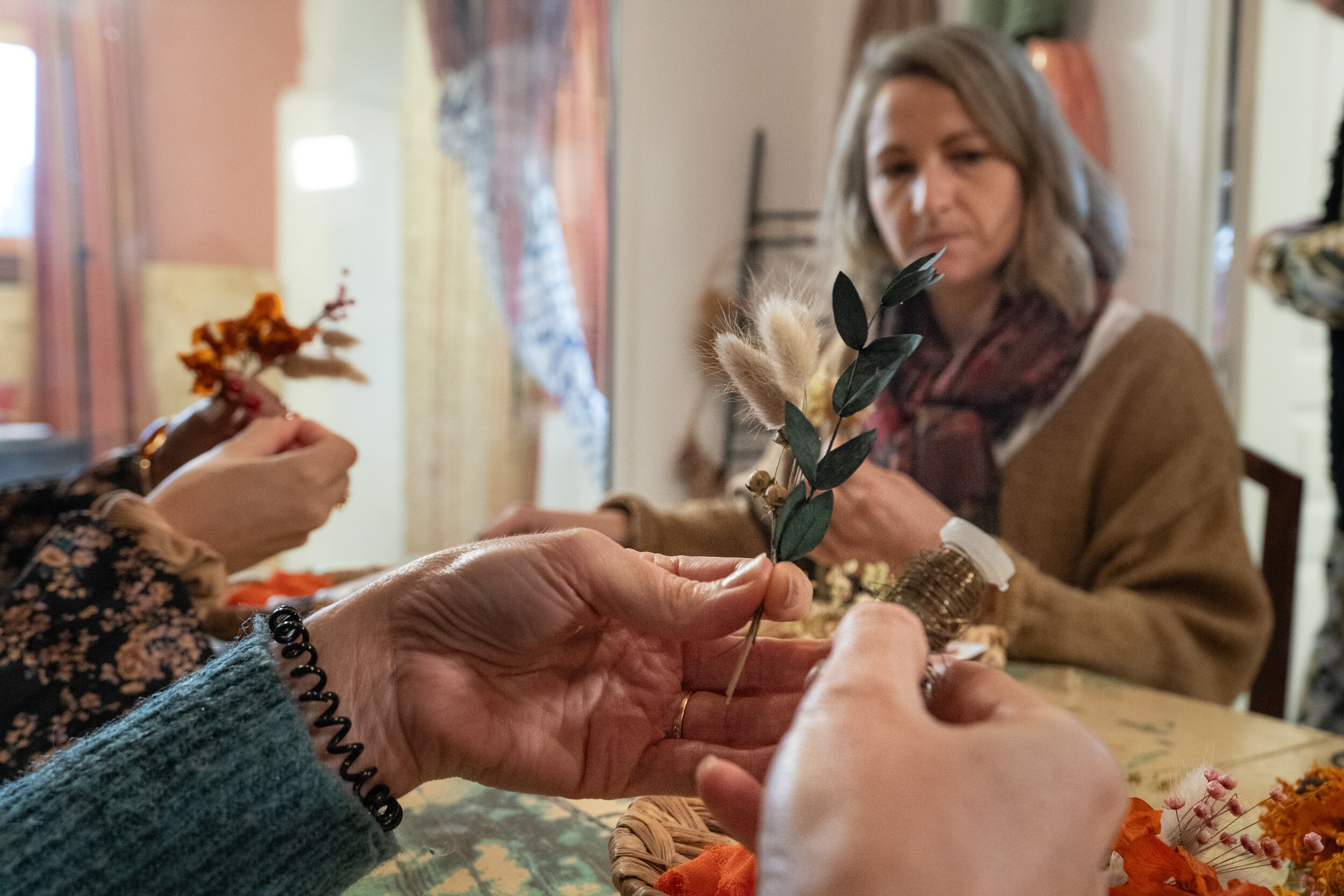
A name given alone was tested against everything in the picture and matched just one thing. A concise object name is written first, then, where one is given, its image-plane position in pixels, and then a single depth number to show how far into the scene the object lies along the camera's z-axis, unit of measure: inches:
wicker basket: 17.8
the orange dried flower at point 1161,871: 16.1
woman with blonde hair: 47.5
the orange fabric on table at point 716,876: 17.8
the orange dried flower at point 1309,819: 18.7
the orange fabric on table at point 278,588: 39.5
